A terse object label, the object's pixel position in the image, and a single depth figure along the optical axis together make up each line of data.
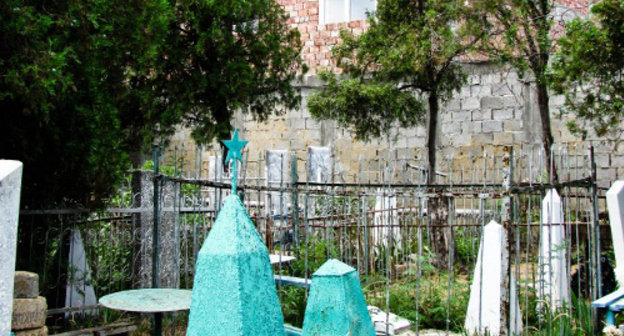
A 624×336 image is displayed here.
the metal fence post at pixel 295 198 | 5.92
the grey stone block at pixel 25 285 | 4.71
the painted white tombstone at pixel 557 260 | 6.23
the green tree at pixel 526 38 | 9.52
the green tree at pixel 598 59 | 7.34
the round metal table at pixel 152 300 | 4.45
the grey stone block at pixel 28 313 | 4.64
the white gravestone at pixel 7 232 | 3.71
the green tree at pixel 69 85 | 4.90
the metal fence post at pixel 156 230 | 5.83
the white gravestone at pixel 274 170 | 11.92
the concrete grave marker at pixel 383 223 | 10.29
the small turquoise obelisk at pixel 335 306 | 3.73
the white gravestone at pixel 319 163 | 12.91
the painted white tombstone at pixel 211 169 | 14.25
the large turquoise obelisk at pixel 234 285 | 3.12
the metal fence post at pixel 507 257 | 4.43
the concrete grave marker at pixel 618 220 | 5.68
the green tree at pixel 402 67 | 10.11
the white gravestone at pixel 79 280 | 6.32
